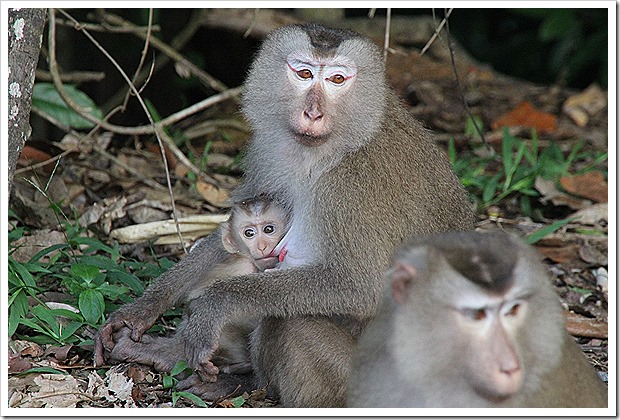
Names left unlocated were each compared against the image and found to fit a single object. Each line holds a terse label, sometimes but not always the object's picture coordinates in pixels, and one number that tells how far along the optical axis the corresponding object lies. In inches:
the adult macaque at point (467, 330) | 246.8
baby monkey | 367.9
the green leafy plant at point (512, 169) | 542.3
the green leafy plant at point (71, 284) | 370.9
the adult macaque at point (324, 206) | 337.7
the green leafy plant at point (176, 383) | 344.2
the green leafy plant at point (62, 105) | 518.9
